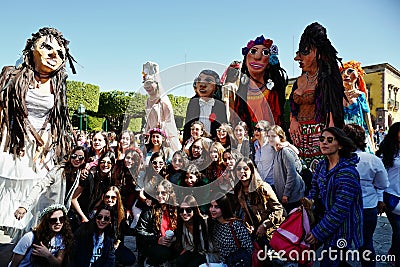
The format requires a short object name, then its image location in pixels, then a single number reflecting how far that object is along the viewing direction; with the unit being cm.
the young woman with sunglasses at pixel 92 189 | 326
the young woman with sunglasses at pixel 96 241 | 284
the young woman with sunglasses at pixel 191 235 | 294
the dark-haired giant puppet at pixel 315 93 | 321
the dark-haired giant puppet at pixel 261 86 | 374
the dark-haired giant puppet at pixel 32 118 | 289
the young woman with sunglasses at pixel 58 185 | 283
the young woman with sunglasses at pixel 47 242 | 262
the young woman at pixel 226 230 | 288
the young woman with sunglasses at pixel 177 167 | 340
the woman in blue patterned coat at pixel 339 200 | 225
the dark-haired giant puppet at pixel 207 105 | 390
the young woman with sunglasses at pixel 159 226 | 303
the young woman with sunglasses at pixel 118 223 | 309
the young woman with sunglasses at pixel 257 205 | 293
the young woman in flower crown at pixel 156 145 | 386
